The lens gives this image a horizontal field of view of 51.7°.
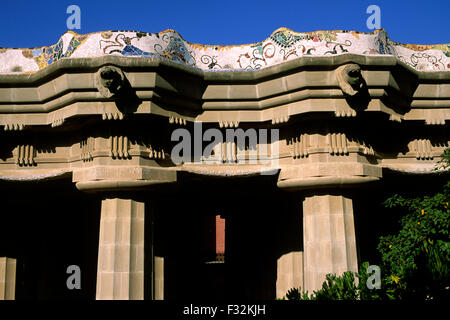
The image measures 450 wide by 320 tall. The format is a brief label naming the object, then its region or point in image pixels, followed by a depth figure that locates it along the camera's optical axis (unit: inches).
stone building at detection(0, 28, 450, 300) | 340.2
